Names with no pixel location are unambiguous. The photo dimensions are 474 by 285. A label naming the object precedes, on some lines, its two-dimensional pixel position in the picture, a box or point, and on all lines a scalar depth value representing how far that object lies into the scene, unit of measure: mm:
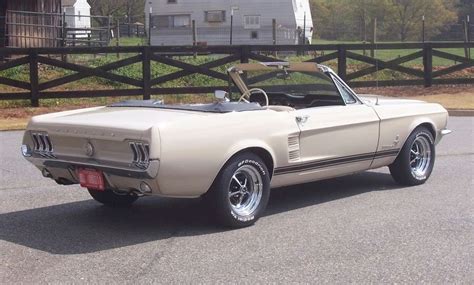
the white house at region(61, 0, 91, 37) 51641
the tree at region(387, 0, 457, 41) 56094
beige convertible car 5516
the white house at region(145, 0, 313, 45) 40125
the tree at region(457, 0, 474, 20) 65062
